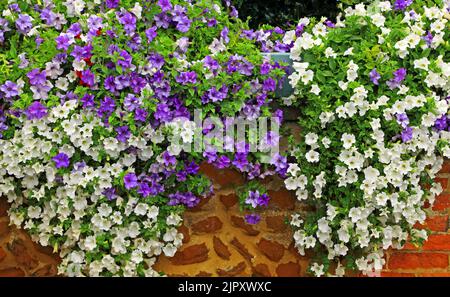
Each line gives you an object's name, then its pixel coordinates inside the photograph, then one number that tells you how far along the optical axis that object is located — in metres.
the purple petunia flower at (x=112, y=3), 2.86
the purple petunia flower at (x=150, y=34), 2.78
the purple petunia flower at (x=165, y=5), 2.83
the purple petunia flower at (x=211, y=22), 2.91
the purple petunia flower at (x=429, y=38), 2.85
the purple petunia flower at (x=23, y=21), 2.85
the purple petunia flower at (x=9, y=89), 2.77
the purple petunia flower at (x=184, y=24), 2.83
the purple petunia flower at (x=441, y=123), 2.84
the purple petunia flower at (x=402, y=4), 2.97
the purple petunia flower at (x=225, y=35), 2.91
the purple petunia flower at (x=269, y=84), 2.80
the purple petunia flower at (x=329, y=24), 3.00
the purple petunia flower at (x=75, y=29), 2.79
